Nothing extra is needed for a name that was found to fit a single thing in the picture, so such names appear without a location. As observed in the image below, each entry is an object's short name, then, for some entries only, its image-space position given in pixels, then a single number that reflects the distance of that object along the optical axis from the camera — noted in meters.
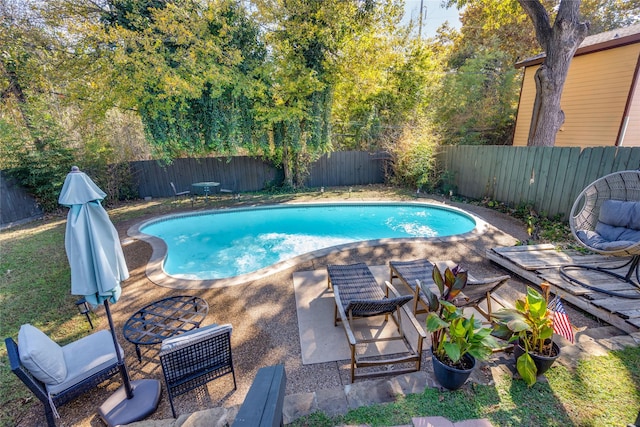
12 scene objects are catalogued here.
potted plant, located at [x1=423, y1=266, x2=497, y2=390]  2.04
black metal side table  2.86
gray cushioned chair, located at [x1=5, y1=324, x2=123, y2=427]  1.99
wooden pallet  3.02
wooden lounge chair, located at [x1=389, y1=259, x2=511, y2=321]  2.92
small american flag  2.28
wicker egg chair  3.48
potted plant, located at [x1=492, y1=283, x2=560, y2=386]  2.15
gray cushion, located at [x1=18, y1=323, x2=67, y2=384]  1.99
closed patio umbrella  2.02
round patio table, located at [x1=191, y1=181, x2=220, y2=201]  9.87
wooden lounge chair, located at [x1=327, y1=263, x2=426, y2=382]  2.49
